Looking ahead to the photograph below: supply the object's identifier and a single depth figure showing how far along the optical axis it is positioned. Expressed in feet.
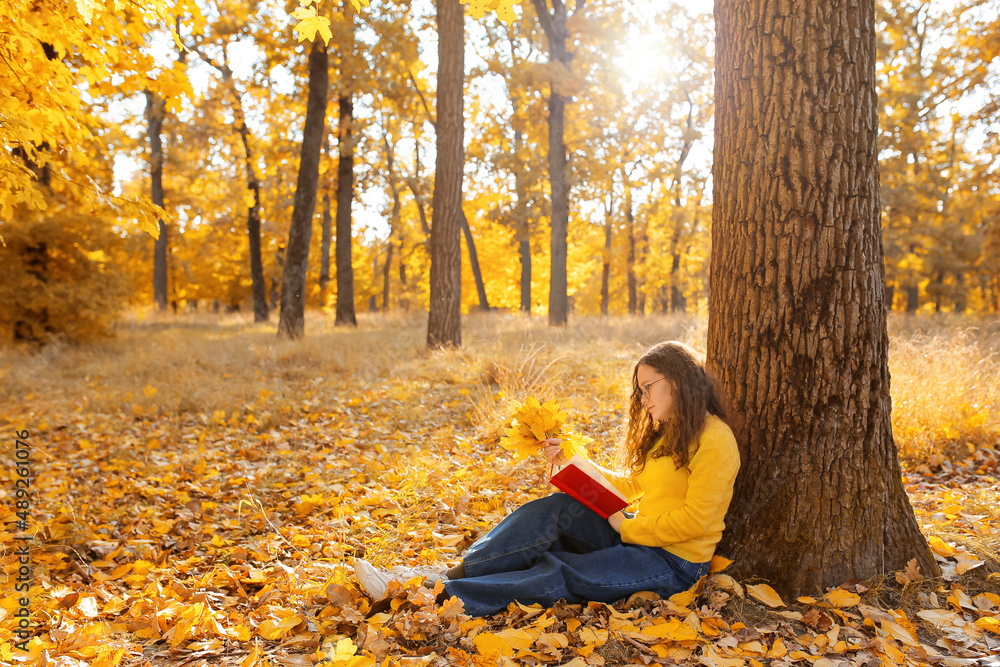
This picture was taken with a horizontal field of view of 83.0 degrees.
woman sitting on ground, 7.85
